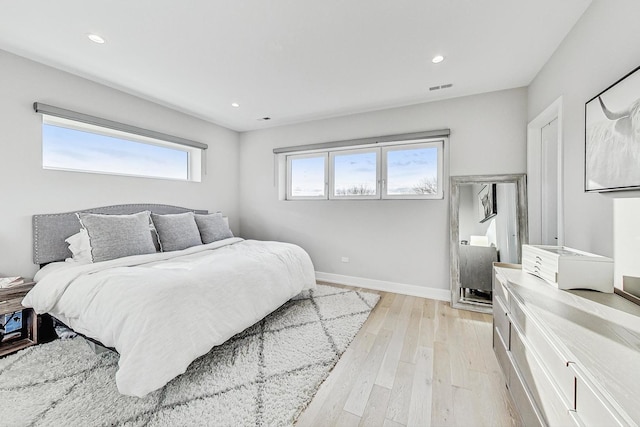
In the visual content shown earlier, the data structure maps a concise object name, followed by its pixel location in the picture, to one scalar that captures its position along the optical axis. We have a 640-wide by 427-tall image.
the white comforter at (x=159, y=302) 1.45
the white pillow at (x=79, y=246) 2.40
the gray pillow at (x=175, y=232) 2.81
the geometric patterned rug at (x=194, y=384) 1.41
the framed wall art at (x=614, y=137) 1.23
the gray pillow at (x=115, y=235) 2.28
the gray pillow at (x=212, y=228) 3.26
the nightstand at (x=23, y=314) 1.93
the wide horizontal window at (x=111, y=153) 2.57
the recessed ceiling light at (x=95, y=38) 1.93
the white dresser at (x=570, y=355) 0.66
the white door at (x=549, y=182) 2.35
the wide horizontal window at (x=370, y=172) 3.29
